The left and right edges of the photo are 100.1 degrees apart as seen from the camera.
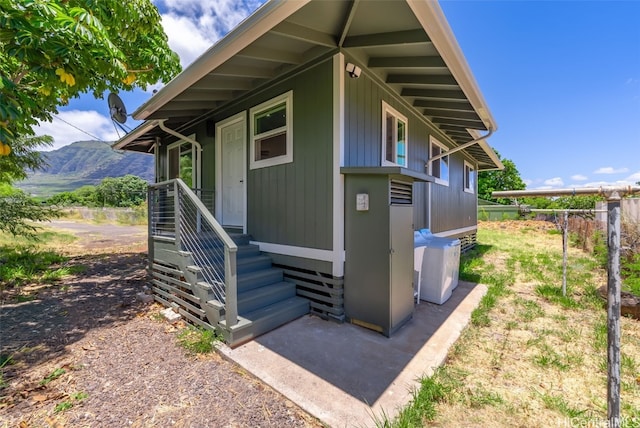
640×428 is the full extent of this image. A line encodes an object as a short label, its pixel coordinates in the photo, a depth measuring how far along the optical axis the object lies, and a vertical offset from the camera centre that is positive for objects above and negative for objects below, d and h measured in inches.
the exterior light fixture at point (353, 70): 134.4 +70.5
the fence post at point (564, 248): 167.0 -25.9
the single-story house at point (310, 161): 111.7 +28.3
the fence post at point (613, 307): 53.7 -20.2
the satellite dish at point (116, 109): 230.7 +86.9
